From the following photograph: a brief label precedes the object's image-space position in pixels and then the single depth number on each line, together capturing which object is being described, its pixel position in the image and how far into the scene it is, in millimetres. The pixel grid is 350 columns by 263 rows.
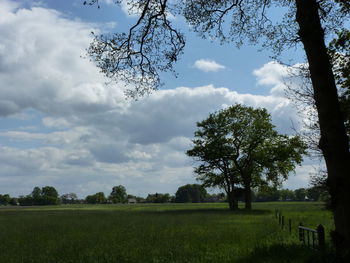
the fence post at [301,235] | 16969
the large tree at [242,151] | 60250
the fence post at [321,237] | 12727
